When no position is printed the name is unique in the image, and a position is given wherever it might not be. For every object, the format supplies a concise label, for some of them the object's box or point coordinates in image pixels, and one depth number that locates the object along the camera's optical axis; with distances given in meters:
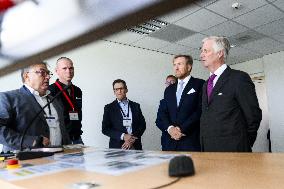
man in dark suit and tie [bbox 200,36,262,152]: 2.02
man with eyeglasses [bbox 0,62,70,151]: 1.93
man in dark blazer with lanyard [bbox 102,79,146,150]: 3.77
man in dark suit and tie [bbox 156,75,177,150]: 2.93
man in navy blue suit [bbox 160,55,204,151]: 2.64
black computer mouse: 0.78
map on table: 0.97
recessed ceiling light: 4.57
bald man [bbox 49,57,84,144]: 2.84
